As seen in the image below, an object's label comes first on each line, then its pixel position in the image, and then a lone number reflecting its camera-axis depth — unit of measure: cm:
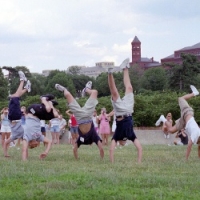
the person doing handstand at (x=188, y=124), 1394
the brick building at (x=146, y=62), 17932
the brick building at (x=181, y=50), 16612
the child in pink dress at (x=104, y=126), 2609
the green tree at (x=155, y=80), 10992
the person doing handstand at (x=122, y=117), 1353
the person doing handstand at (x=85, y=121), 1429
